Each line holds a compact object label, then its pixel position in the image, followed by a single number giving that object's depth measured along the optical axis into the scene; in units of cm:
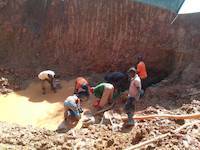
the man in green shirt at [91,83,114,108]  1018
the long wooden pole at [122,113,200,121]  853
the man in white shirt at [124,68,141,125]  898
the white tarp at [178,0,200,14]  1063
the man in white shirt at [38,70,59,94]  1152
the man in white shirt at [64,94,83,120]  966
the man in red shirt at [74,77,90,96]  1075
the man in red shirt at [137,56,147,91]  1084
